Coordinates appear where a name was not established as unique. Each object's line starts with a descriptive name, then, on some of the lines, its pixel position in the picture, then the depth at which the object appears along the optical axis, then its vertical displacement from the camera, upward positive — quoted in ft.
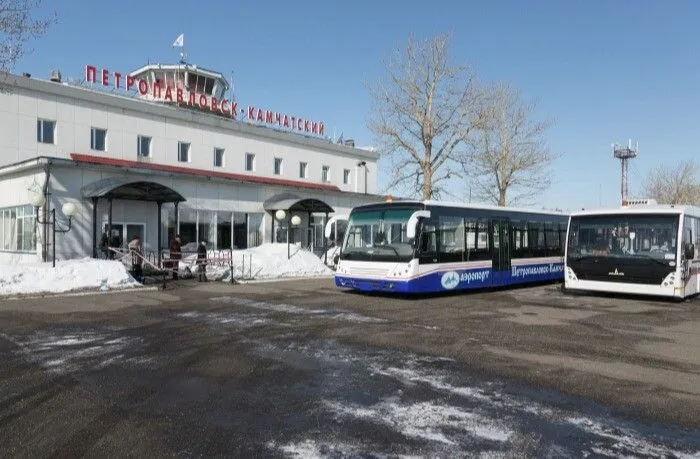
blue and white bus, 51.67 -1.21
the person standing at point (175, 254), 70.44 -2.50
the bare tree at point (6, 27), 60.03 +22.03
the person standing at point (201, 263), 69.69 -3.58
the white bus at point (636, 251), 50.88 -1.32
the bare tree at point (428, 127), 114.52 +22.28
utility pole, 194.01 +27.65
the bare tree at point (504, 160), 135.23 +18.35
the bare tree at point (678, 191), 193.06 +15.97
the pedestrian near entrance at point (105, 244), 75.25 -1.40
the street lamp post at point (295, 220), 96.73 +2.52
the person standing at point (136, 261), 65.92 -3.22
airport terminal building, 79.20 +13.08
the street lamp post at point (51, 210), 70.64 +3.20
